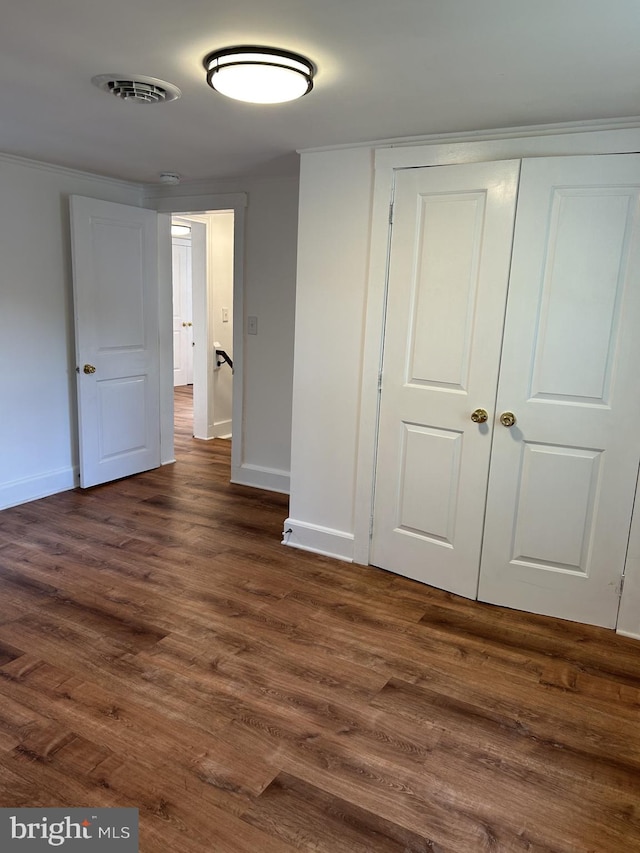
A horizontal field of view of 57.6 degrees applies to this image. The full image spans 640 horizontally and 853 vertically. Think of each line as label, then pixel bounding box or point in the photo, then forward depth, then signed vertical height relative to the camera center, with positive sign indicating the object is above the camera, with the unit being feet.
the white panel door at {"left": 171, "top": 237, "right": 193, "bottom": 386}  30.42 -0.32
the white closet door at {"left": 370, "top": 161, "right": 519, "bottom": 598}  8.84 -0.75
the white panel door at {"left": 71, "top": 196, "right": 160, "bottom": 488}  13.53 -0.86
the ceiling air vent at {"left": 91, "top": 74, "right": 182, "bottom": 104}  7.30 +2.71
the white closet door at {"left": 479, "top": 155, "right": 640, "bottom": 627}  8.11 -1.05
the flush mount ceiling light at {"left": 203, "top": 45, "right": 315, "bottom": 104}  6.43 +2.61
